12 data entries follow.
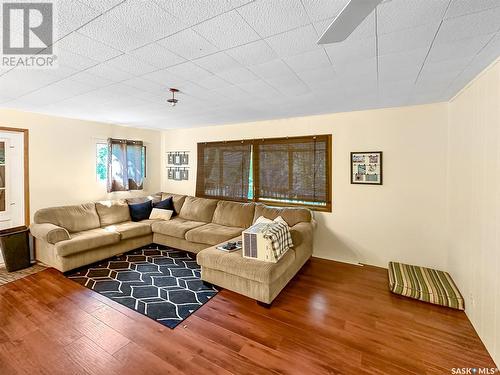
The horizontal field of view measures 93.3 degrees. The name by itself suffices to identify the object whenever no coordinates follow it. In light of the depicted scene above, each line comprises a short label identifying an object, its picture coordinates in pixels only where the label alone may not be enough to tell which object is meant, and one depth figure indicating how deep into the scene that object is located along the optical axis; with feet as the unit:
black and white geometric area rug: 8.33
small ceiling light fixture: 8.96
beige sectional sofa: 8.82
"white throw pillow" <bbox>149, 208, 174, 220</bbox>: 15.34
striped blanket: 8.68
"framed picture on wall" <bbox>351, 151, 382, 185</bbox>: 11.50
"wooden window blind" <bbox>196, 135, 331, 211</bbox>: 12.92
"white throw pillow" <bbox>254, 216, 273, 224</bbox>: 10.29
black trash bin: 10.84
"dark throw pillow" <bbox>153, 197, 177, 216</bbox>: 16.04
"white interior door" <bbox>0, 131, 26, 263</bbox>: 11.85
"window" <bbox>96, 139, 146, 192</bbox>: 15.51
